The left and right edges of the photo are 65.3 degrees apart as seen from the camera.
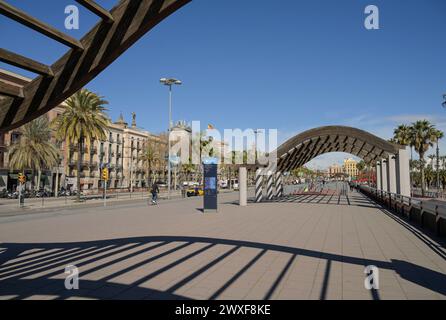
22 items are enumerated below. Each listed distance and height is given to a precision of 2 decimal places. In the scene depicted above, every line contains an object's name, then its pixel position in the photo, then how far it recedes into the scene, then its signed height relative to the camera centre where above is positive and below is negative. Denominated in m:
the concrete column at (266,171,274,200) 30.90 -0.84
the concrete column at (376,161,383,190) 28.05 +0.11
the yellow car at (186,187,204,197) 45.18 -1.85
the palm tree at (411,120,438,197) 48.09 +5.69
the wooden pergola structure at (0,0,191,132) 4.07 +1.58
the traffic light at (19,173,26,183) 28.75 +0.03
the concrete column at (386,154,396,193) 21.23 +0.27
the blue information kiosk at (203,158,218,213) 19.92 -0.37
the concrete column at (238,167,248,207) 24.31 -0.51
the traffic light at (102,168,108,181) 29.62 +0.35
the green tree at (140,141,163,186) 63.56 +4.59
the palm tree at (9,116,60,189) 41.38 +3.73
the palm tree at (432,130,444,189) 47.19 +5.72
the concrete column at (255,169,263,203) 26.73 -0.65
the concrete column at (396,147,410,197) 18.17 +0.28
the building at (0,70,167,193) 50.03 +3.72
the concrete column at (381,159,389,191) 24.70 +0.24
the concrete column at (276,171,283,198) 32.00 -0.59
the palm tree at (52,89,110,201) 32.72 +5.66
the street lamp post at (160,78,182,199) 39.53 +11.05
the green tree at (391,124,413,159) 49.31 +6.13
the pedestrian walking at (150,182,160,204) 27.84 -1.24
